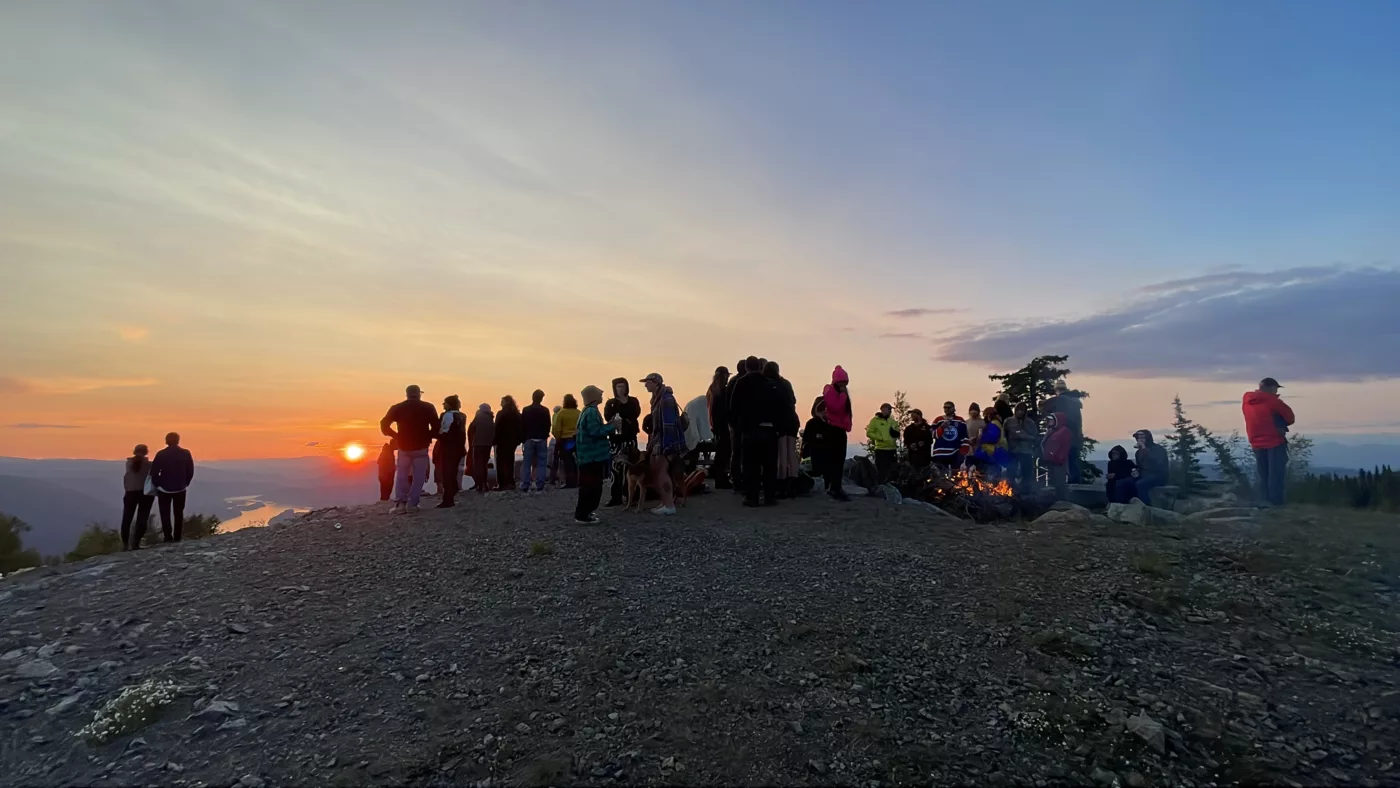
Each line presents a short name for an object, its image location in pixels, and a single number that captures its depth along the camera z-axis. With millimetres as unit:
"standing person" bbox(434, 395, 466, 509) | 12844
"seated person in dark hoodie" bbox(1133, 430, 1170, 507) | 12344
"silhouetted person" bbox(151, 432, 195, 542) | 12672
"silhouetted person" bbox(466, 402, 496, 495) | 15180
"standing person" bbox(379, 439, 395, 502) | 14359
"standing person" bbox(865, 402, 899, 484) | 14102
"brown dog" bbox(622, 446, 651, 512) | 11758
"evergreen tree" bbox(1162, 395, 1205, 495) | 16344
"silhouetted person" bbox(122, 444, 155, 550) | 12812
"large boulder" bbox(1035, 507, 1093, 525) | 10610
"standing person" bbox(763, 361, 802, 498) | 11703
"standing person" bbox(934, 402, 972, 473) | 13906
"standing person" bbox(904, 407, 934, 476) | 14664
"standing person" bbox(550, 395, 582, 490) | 14562
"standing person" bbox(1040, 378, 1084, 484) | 12984
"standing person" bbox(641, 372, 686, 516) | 11359
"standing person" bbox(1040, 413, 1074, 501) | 13102
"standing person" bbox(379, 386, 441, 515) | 12008
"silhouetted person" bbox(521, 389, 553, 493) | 14305
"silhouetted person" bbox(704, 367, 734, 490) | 12922
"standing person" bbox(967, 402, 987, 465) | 13797
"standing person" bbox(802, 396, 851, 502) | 12664
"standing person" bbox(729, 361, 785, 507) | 11375
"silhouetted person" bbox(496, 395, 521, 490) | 14977
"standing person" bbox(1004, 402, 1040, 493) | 13414
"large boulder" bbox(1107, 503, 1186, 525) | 10742
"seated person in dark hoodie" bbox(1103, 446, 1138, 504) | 12453
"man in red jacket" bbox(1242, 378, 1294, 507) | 11219
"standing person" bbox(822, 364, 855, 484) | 12586
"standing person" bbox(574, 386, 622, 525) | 10391
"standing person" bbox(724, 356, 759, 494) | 11914
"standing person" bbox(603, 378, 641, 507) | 11469
